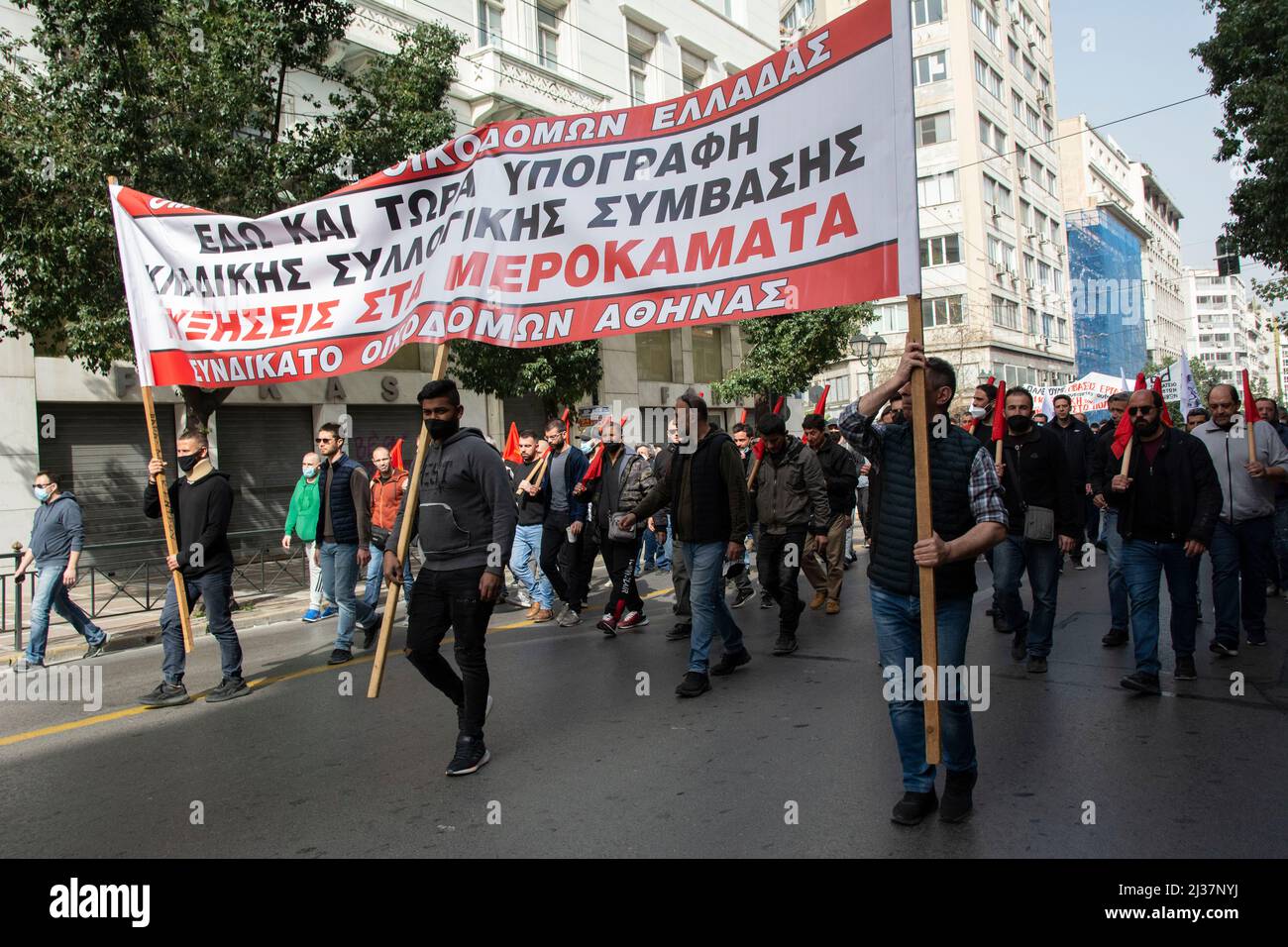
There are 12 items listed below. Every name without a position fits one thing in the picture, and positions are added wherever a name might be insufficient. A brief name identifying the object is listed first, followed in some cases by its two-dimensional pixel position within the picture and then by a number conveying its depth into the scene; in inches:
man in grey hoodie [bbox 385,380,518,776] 184.5
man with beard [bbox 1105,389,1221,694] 227.0
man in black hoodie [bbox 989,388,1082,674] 253.0
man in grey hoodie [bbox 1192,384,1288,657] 263.4
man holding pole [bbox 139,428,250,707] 245.9
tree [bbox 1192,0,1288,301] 614.2
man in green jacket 403.9
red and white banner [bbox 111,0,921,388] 170.2
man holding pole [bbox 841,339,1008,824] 148.6
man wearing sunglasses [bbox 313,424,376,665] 297.6
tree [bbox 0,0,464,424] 392.2
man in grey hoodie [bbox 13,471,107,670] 323.9
